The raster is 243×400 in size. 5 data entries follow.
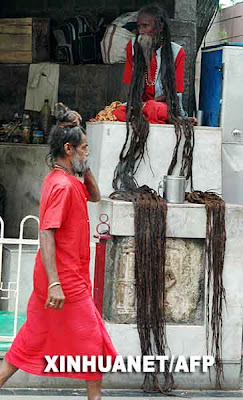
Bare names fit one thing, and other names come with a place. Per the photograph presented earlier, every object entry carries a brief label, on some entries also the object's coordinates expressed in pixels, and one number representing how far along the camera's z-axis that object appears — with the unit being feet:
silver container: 40.52
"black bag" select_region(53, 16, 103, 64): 58.06
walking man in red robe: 32.13
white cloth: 59.26
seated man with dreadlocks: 44.27
